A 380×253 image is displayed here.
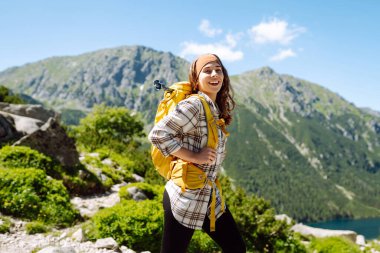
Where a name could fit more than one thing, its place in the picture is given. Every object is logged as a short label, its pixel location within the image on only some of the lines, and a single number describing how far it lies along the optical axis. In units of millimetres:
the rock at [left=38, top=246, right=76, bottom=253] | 5849
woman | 3129
